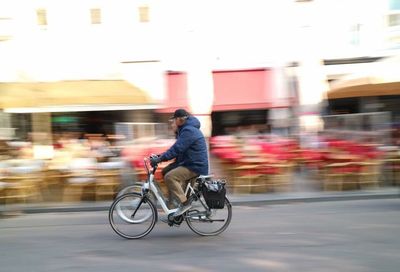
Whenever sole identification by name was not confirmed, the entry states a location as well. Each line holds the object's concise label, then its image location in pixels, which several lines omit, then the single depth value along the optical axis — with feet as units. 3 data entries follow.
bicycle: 22.75
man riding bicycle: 22.57
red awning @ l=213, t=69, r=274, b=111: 46.88
